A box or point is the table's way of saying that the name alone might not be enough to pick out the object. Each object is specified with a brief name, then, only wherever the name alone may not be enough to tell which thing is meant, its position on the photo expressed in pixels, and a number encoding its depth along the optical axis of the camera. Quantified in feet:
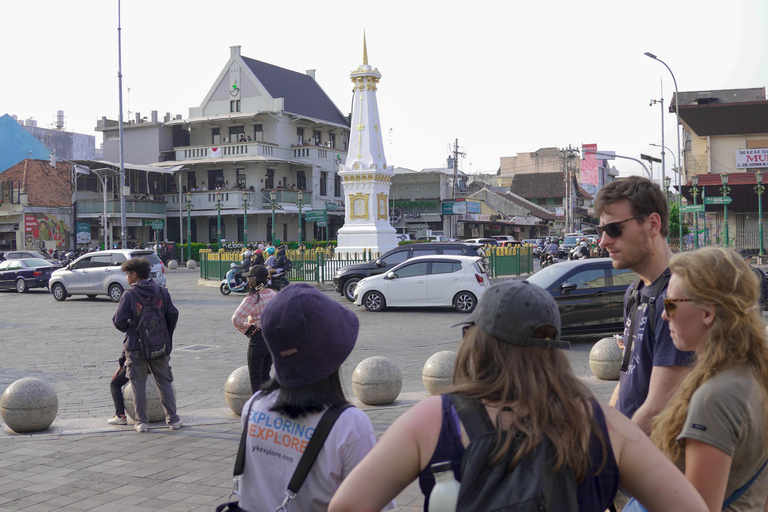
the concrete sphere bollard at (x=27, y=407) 24.07
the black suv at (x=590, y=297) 42.75
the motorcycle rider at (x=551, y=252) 120.30
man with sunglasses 9.76
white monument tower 101.30
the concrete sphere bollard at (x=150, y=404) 25.07
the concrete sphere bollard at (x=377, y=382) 26.89
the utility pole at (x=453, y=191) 214.69
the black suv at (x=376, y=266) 71.26
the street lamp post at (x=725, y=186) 106.11
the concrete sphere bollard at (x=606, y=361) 31.14
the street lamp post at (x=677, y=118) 101.00
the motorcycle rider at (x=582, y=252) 100.31
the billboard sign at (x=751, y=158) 133.28
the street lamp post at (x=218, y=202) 152.96
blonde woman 6.97
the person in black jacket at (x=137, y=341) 23.82
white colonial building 169.27
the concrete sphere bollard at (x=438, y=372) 27.32
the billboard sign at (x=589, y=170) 377.91
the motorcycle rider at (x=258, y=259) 63.72
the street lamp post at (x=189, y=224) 153.07
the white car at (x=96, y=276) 76.48
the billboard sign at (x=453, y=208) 204.44
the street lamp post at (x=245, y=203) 147.02
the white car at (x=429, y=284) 60.54
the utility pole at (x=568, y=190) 232.94
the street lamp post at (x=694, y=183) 105.50
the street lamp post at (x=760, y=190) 111.55
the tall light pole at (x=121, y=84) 129.90
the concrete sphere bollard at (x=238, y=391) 26.02
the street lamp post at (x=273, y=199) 150.41
